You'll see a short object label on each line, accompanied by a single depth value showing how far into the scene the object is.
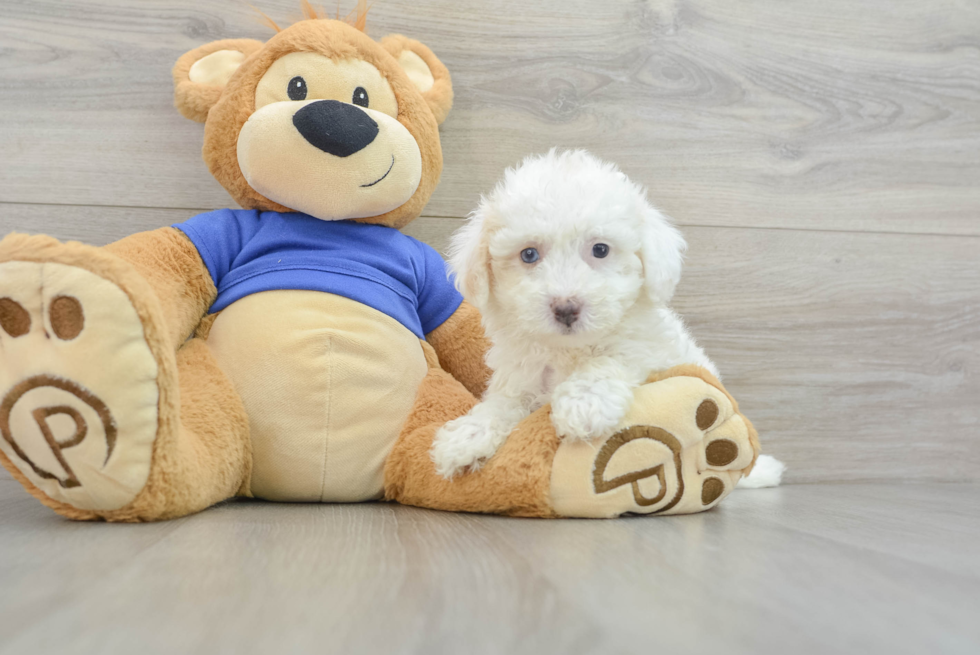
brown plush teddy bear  0.76
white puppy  0.86
